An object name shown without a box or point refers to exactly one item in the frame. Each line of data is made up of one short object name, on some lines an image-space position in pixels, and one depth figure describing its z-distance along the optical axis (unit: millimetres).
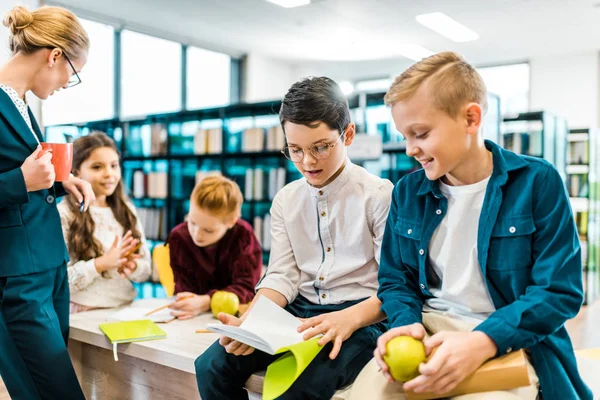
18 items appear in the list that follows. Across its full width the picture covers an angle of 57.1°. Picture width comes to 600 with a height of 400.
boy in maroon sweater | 2213
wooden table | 1735
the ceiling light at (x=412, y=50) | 8477
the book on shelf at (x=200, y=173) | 5620
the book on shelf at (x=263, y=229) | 5348
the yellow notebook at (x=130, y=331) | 1802
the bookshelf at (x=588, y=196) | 5738
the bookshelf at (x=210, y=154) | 4559
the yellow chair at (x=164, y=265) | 2918
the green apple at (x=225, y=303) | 2057
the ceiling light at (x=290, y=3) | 6504
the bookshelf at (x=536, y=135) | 5023
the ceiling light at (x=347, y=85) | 10460
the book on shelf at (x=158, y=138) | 5949
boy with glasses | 1419
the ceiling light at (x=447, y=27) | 6941
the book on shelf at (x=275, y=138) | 5031
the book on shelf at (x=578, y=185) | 6016
